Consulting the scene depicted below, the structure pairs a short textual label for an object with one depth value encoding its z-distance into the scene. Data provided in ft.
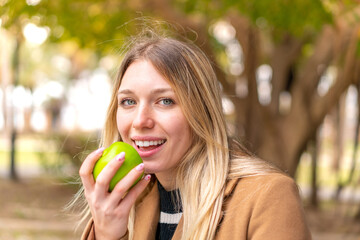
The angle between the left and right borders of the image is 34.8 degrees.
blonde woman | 6.70
